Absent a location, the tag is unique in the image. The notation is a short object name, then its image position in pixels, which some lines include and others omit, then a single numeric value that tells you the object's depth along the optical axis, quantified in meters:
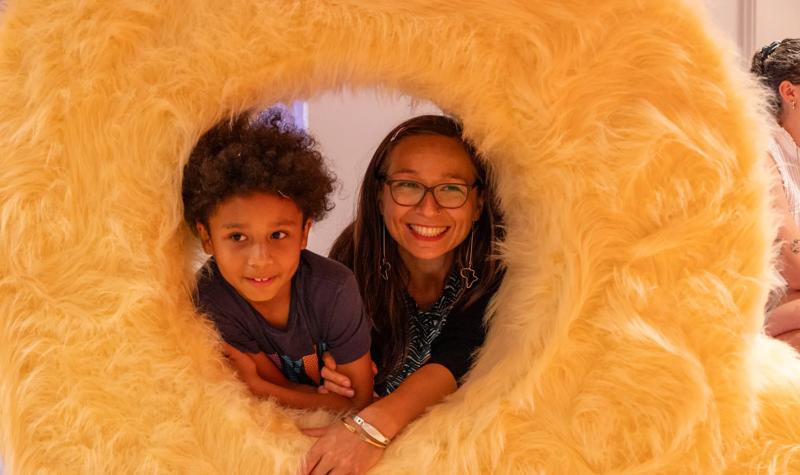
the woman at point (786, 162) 1.39
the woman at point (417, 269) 0.98
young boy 1.02
